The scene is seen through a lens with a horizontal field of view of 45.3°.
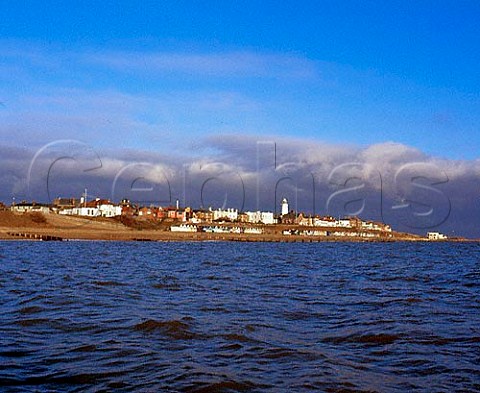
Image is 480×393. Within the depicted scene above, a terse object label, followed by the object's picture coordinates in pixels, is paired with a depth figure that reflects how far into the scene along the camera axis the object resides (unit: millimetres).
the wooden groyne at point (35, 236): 89438
